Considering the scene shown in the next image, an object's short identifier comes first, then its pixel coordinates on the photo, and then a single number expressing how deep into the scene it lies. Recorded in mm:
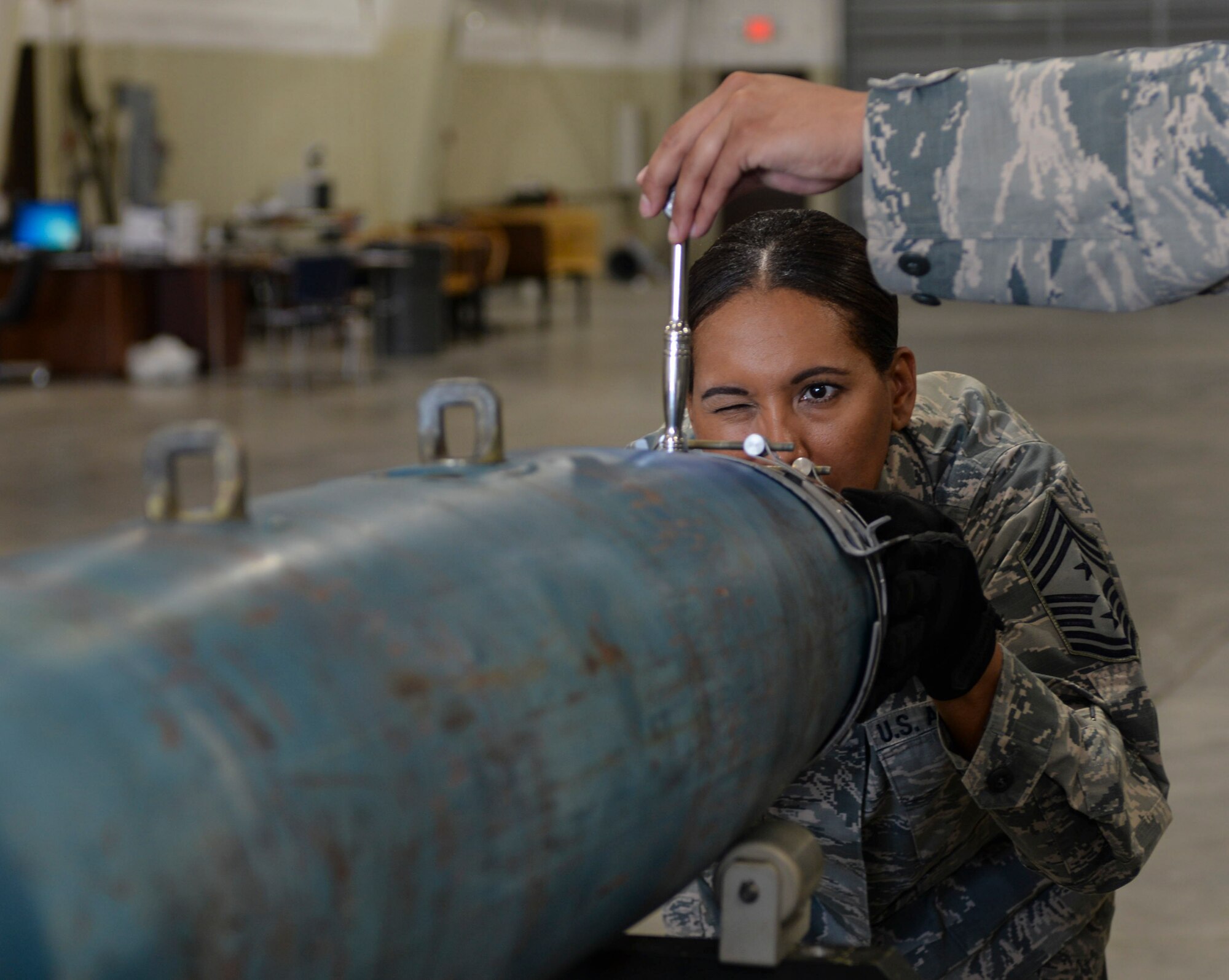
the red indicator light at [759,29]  19719
